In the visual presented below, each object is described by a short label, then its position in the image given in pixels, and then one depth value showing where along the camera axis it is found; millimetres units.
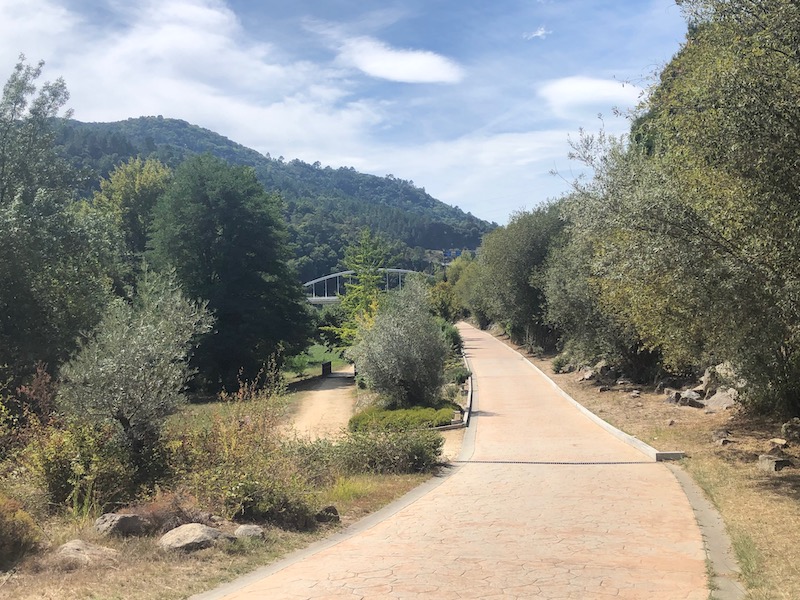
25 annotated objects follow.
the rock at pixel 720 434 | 13093
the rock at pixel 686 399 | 17250
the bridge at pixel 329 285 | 124594
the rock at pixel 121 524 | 6430
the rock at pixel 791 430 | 12447
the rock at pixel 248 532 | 6692
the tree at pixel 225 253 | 33125
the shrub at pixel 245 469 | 7625
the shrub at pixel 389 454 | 11438
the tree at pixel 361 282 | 35344
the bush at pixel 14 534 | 5645
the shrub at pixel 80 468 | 7547
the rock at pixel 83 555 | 5481
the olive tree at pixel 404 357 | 18891
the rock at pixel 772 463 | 10258
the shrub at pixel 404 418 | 16031
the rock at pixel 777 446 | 11442
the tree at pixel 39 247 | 17312
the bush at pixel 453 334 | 33281
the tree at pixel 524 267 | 37781
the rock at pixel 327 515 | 7957
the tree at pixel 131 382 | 8242
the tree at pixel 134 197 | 47531
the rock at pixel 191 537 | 6113
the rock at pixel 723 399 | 15977
